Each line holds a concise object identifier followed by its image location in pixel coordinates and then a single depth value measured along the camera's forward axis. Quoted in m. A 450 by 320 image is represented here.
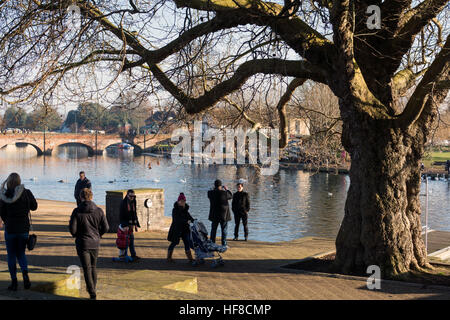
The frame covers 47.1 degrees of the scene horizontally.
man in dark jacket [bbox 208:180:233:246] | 13.02
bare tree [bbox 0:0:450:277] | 10.01
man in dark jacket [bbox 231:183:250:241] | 15.27
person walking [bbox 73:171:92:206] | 16.28
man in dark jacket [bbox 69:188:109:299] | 7.58
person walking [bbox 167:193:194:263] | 11.44
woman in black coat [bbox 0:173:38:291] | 7.73
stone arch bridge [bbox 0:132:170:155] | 82.00
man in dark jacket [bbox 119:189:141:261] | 11.55
